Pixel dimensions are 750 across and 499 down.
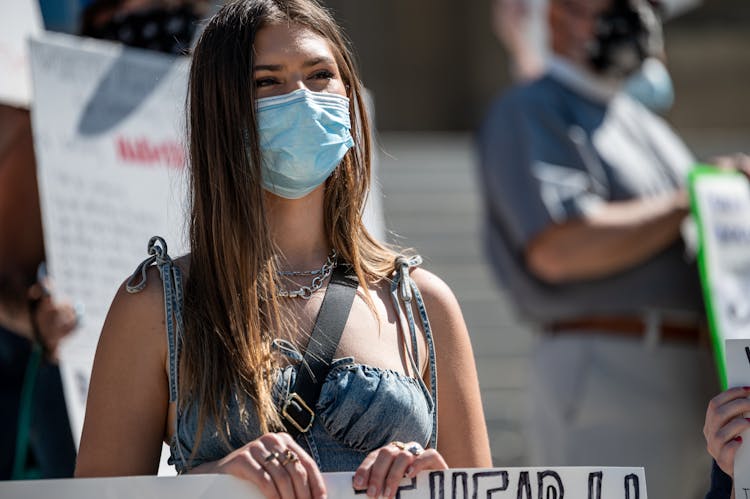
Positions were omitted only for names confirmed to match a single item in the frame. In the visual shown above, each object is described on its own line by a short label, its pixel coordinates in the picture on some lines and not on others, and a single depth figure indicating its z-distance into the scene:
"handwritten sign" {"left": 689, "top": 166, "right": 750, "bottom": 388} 7.25
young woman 4.09
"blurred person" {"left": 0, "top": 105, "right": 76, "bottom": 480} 6.54
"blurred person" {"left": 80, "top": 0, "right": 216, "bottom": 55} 7.31
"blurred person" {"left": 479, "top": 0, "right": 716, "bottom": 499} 7.83
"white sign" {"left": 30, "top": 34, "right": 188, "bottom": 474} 6.32
